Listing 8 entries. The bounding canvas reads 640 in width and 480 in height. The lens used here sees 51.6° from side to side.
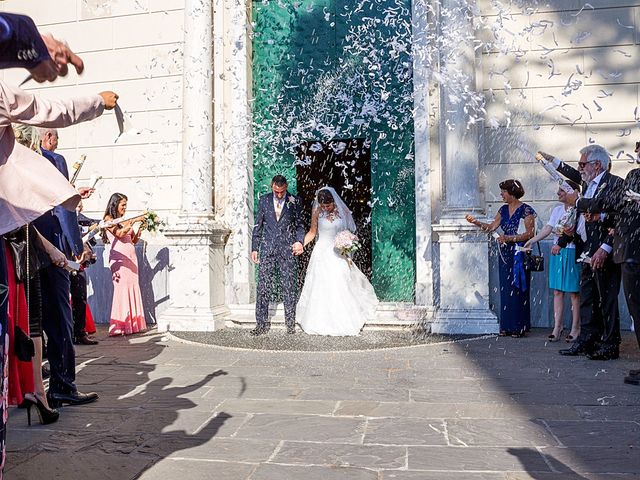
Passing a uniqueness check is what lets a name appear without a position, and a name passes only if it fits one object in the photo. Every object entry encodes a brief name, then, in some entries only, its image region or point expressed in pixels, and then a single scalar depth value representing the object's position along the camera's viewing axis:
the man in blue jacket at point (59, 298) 4.75
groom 9.00
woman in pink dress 9.37
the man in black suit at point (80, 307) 8.27
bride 9.05
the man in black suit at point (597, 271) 6.39
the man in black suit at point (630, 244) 5.53
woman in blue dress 8.49
